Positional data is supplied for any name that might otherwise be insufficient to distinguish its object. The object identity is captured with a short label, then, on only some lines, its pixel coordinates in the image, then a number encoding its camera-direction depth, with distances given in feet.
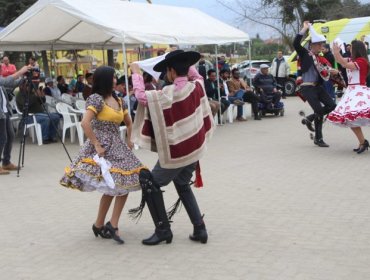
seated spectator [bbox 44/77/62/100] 43.11
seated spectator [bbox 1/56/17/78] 35.47
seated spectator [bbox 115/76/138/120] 37.32
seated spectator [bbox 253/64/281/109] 48.34
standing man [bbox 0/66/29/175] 26.55
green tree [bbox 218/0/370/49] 104.78
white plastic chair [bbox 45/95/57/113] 40.53
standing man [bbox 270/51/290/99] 66.13
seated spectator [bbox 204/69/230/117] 44.86
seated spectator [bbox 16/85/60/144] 38.11
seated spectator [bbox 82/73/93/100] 38.65
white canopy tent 34.60
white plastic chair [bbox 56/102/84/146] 37.05
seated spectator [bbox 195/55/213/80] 47.19
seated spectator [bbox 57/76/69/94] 48.06
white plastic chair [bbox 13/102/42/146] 37.96
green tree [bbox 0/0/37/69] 84.02
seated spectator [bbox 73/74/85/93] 50.31
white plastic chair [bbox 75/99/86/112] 40.39
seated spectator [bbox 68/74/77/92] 51.48
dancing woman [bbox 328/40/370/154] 28.14
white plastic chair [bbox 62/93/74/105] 42.30
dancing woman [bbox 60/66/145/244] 15.49
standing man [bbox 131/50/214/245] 14.76
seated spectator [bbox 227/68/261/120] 47.44
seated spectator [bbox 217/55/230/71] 56.84
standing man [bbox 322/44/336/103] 32.91
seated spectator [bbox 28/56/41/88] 26.52
